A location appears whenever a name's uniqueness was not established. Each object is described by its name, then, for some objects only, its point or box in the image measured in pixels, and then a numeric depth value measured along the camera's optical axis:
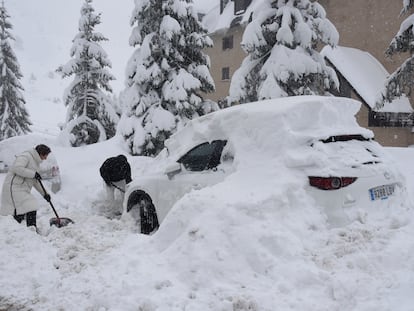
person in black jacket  7.72
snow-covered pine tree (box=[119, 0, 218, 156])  13.66
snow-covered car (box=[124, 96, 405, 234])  4.32
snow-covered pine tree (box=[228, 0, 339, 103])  13.07
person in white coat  6.23
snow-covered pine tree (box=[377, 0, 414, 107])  12.61
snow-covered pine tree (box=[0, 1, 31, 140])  26.48
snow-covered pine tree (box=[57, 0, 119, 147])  19.53
